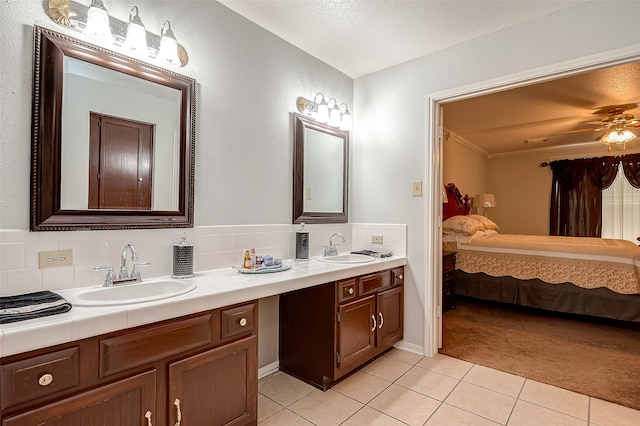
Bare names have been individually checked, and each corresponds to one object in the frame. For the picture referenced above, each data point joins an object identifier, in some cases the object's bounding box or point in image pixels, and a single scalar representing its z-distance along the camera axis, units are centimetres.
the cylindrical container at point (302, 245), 253
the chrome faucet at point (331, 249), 279
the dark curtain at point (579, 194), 588
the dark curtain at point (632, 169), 559
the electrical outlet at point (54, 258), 143
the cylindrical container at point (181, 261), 182
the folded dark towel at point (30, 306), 107
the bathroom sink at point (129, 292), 128
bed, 333
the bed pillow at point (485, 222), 489
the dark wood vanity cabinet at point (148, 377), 102
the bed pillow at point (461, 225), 434
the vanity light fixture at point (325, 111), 268
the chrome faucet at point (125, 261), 162
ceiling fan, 396
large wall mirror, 144
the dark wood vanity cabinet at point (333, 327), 214
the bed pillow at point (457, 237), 429
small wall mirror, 262
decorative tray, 194
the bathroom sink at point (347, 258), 252
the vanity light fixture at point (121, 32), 150
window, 563
